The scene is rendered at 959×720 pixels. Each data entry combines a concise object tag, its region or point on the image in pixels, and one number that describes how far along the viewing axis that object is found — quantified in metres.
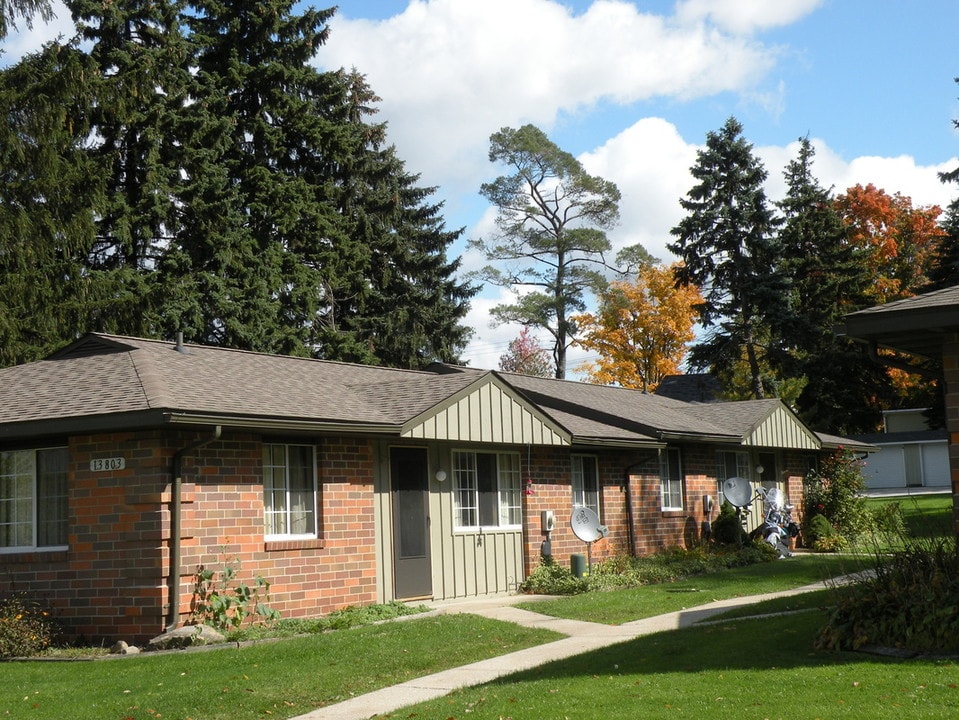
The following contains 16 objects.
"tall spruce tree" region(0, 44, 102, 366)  23.42
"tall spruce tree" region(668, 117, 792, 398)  42.72
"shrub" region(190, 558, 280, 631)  14.05
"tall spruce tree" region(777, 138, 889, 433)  45.31
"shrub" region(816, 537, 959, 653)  8.98
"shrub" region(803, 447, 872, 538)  27.67
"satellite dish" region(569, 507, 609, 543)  19.30
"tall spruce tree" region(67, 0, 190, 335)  29.83
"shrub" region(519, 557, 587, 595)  18.44
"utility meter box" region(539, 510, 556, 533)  19.69
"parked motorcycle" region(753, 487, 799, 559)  24.34
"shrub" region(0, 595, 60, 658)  13.54
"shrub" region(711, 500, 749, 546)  24.55
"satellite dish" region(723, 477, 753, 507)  23.81
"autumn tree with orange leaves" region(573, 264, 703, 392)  46.75
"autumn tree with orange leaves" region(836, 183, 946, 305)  51.88
